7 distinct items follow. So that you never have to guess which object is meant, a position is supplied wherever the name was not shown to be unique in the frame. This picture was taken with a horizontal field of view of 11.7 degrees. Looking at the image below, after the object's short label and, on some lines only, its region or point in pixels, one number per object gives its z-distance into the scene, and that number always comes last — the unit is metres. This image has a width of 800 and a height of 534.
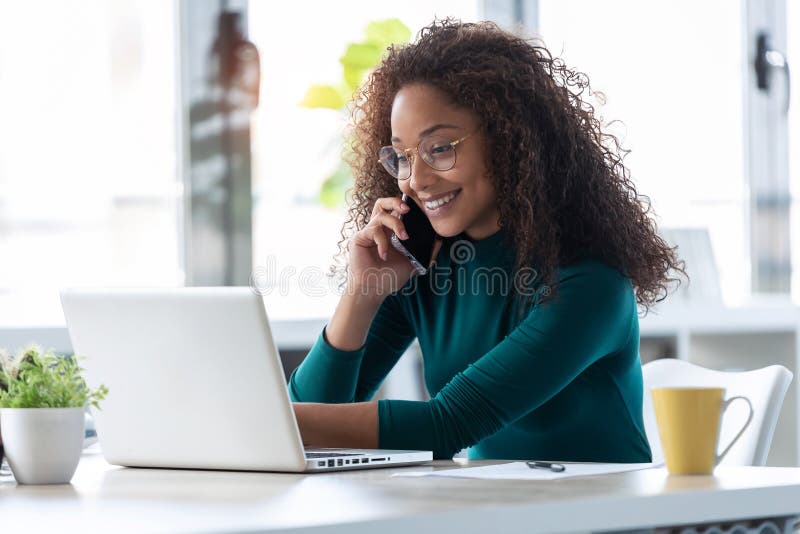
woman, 5.23
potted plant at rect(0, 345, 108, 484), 4.83
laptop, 4.83
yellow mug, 4.73
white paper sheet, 4.76
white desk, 4.43
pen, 4.79
